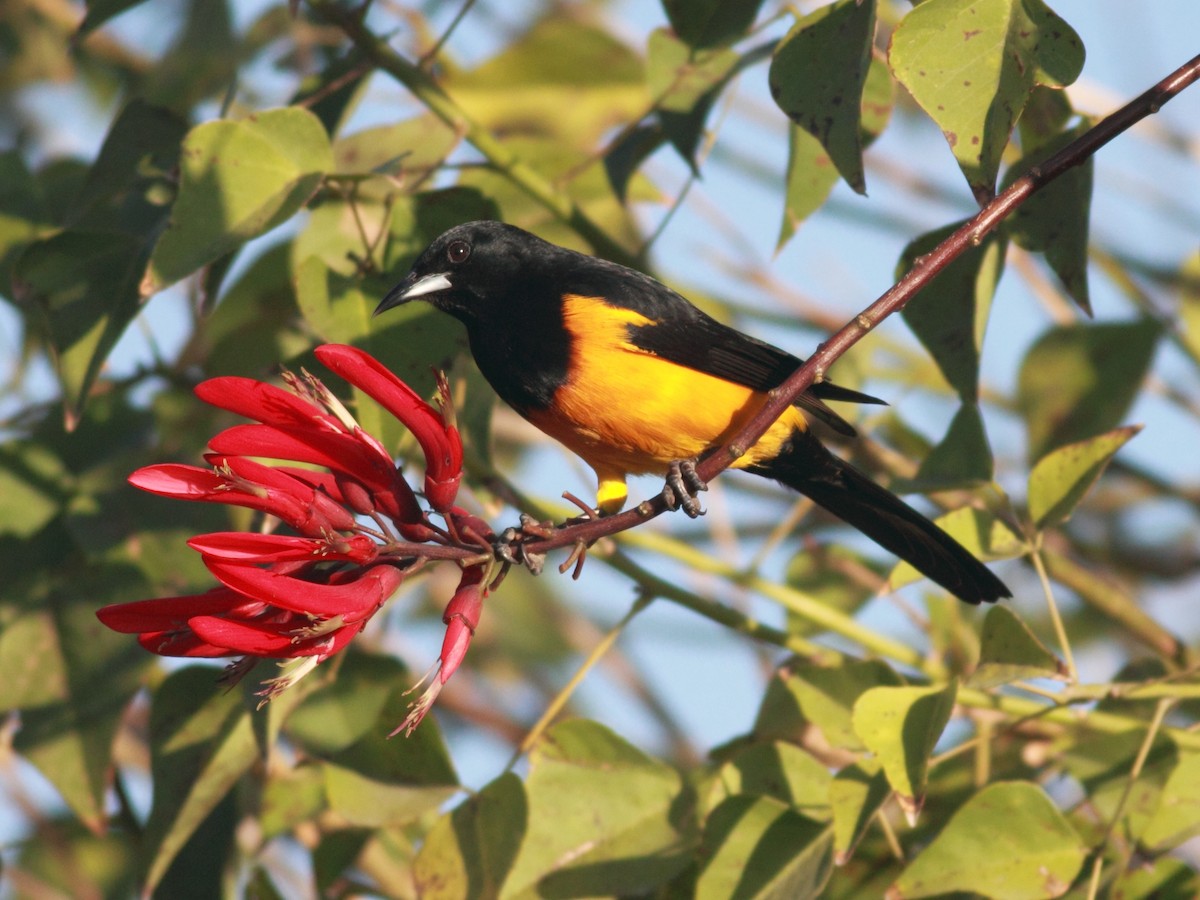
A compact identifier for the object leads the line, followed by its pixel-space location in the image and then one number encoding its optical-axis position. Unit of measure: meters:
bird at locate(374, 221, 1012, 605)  6.35
